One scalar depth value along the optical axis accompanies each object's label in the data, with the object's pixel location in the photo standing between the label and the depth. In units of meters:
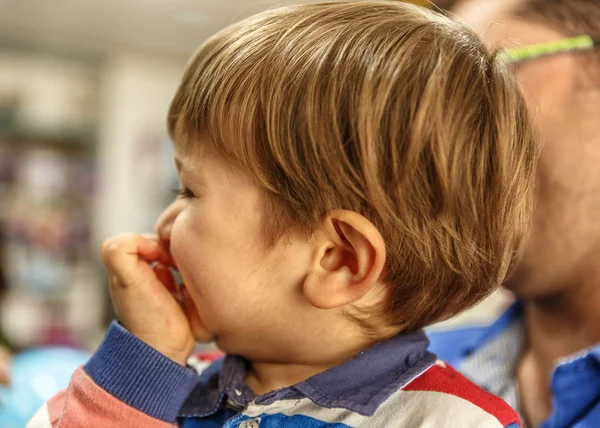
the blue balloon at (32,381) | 0.90
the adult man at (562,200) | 0.87
